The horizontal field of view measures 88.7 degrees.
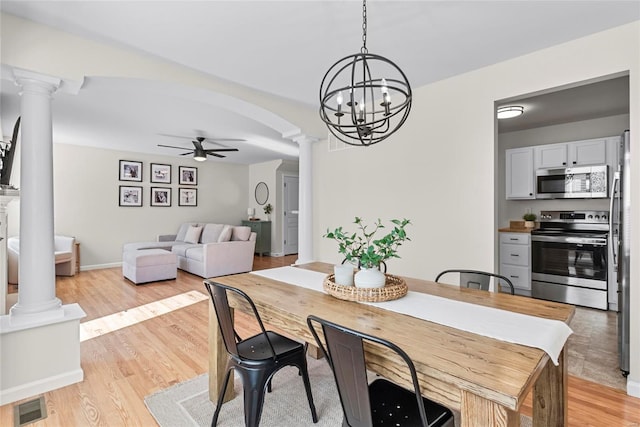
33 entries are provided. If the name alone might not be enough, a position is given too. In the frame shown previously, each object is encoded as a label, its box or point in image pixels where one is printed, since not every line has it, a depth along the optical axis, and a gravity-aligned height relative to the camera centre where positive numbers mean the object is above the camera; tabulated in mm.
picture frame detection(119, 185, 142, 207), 6577 +339
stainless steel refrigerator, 2180 -264
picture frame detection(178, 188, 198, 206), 7383 +347
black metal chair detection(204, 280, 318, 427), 1578 -748
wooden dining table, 926 -471
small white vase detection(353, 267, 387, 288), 1644 -344
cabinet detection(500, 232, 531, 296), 4145 -647
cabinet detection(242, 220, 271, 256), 7895 -571
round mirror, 8233 +470
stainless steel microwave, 3789 +325
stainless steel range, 3637 -587
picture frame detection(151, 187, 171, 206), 6973 +350
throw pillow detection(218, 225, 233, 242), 5961 -427
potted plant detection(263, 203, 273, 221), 8047 +35
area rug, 1818 -1161
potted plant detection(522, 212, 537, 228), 4516 -147
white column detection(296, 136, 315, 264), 4090 +90
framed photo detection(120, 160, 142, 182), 6566 +855
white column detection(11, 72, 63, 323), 2133 +99
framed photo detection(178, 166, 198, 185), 7355 +843
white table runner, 1174 -458
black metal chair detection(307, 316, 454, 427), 1062 -653
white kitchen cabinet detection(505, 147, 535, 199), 4366 +490
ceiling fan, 5473 +1040
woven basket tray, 1598 -407
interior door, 8148 -145
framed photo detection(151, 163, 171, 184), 6953 +842
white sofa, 5484 -644
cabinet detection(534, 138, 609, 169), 3838 +685
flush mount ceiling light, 3648 +1124
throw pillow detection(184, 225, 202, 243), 6586 -459
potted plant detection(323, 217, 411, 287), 1647 -239
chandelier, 1479 +1211
